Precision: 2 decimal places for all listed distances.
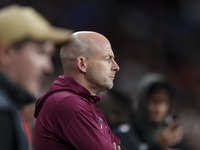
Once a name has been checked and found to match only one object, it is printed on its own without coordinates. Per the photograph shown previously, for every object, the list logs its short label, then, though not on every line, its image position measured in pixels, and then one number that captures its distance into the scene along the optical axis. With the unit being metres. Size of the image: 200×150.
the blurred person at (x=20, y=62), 5.89
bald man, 6.11
